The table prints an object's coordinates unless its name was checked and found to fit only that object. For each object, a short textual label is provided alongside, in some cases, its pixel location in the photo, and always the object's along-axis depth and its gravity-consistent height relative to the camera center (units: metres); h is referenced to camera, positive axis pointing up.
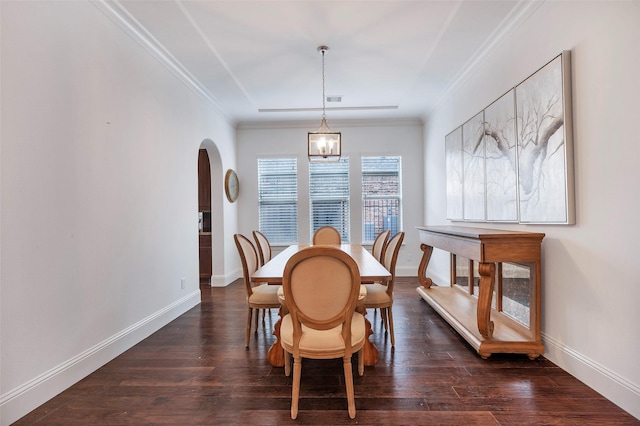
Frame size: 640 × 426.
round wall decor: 5.14 +0.51
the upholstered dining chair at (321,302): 1.65 -0.48
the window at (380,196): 5.68 +0.32
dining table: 2.06 -0.42
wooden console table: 2.32 -0.57
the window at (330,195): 5.71 +0.35
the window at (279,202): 5.76 +0.24
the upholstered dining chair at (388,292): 2.64 -0.69
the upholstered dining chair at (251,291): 2.67 -0.68
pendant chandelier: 3.38 +0.77
